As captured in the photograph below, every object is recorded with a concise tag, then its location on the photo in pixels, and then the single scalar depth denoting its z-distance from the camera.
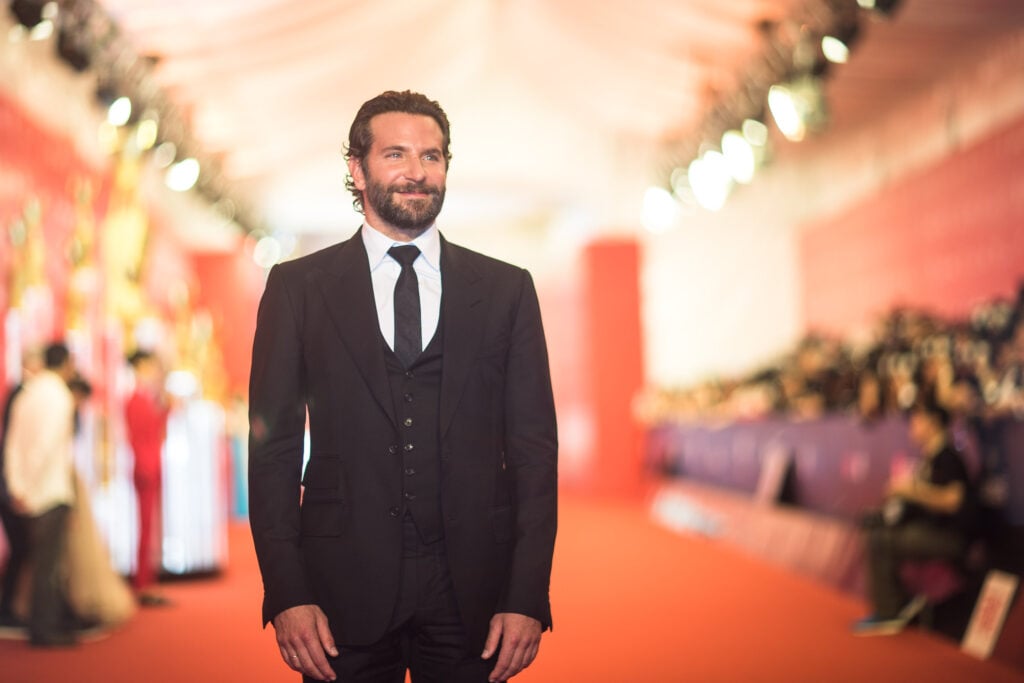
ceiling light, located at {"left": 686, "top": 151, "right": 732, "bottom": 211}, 9.21
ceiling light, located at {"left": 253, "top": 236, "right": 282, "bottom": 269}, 13.58
